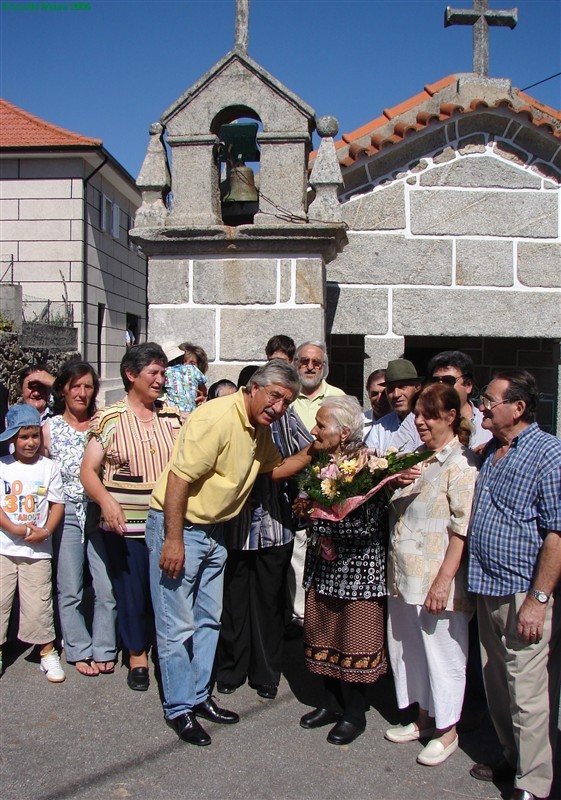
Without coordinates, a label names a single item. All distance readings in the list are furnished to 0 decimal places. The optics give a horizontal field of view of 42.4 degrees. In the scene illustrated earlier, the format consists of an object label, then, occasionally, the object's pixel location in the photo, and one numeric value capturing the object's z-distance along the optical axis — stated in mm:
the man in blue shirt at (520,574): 2846
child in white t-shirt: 4070
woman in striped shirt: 3805
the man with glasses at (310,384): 4531
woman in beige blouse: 3178
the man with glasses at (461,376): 3973
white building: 14836
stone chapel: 5184
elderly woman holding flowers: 3348
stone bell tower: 5156
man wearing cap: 4238
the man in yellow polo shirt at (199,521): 3338
